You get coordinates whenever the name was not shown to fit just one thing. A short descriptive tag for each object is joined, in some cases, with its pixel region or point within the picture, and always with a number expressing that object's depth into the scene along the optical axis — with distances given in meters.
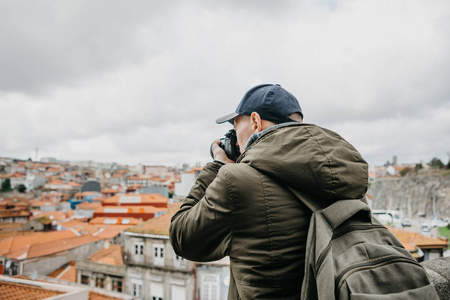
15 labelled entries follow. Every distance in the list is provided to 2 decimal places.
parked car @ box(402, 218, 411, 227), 31.89
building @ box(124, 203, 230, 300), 13.80
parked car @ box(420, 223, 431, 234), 25.33
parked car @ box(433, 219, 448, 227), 32.28
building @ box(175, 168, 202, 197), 44.07
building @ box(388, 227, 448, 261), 16.98
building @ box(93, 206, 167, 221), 37.75
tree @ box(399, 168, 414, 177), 58.75
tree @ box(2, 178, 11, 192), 65.88
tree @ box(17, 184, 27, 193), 69.47
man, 1.06
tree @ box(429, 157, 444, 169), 55.34
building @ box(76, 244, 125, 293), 17.33
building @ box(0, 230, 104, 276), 20.41
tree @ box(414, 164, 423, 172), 55.46
